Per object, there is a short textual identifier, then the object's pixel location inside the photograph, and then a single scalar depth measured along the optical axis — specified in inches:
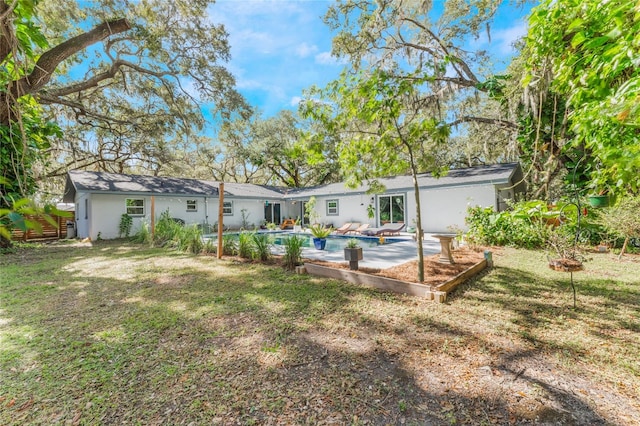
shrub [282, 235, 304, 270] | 266.8
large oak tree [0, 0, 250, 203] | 370.9
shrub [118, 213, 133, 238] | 560.4
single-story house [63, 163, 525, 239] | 514.6
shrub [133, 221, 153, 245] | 453.1
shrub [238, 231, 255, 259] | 308.8
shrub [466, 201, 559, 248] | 352.3
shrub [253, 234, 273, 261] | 297.7
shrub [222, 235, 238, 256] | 332.2
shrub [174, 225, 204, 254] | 364.8
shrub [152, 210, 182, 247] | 417.5
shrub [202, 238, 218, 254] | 356.2
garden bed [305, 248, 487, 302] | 190.5
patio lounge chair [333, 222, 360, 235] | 575.5
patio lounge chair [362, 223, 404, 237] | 491.8
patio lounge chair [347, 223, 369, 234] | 550.8
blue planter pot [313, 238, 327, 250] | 387.5
